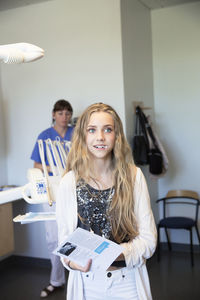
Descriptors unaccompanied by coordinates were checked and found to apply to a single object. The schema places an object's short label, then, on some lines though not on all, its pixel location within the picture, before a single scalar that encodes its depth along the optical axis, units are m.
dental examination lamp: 1.45
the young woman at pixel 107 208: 1.39
